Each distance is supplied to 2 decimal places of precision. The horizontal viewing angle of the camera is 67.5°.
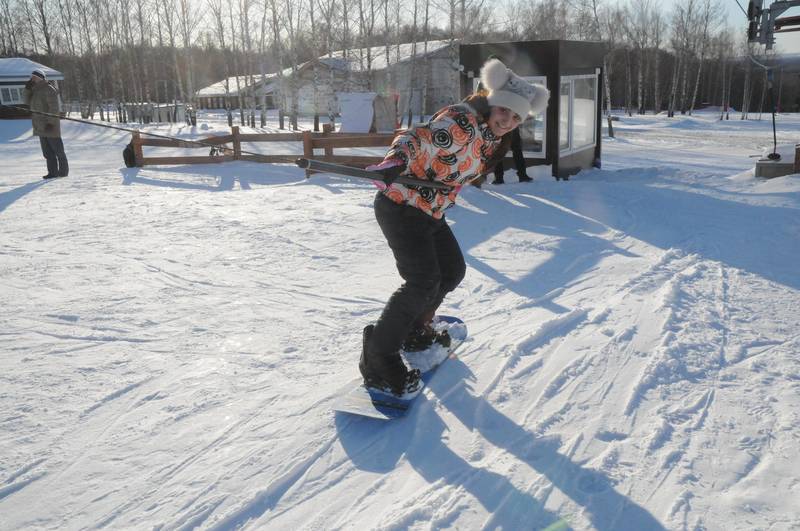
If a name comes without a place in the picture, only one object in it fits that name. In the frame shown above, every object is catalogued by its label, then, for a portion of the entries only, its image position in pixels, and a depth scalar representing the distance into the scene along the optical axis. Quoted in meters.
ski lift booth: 10.41
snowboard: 2.84
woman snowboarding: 2.72
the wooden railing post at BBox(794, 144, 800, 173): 9.52
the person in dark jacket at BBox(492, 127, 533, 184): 10.12
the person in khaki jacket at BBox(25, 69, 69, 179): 10.34
